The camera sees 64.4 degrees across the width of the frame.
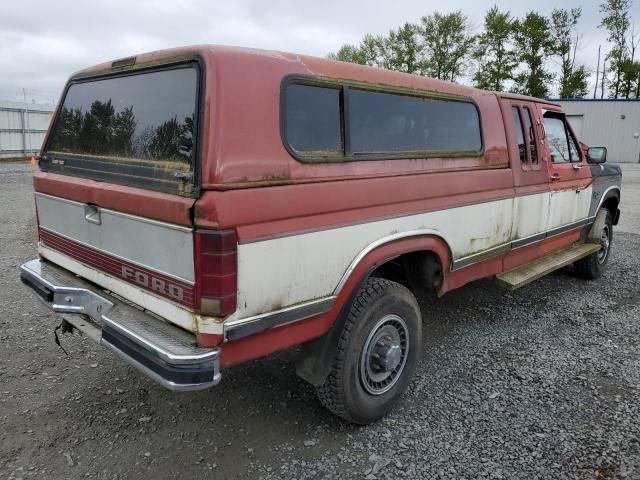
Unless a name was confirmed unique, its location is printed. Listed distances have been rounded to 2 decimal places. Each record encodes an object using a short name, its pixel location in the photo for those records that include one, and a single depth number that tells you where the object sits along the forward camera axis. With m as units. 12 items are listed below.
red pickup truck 2.26
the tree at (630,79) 38.25
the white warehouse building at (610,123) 29.42
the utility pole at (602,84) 42.28
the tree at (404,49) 43.25
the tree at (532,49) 38.81
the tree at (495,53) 39.03
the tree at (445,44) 41.34
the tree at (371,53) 44.69
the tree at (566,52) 39.00
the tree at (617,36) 39.59
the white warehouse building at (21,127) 23.12
